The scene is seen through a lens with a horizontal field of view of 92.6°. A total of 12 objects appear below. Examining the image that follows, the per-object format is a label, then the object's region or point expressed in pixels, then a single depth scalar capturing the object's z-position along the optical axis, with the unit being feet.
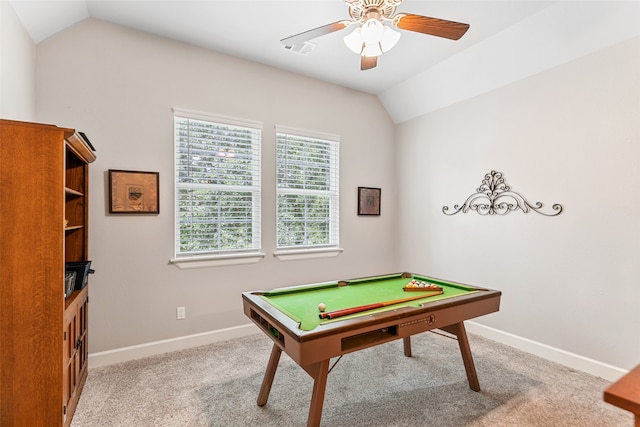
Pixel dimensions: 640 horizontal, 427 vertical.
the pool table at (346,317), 4.92
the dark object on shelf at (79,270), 6.88
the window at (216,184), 9.98
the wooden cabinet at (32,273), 4.95
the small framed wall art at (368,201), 13.67
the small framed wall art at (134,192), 8.80
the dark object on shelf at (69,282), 6.21
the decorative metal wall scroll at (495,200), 10.00
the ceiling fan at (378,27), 5.71
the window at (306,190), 11.84
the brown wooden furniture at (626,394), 2.96
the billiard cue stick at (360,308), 5.53
